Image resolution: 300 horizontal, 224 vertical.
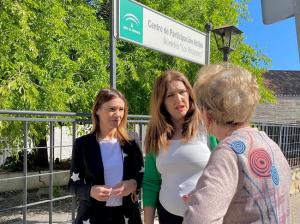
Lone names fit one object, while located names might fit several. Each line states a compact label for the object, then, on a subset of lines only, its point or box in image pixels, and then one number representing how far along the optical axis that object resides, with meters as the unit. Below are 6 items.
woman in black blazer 1.87
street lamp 5.06
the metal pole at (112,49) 2.39
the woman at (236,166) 0.94
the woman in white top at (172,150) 1.74
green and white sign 2.45
